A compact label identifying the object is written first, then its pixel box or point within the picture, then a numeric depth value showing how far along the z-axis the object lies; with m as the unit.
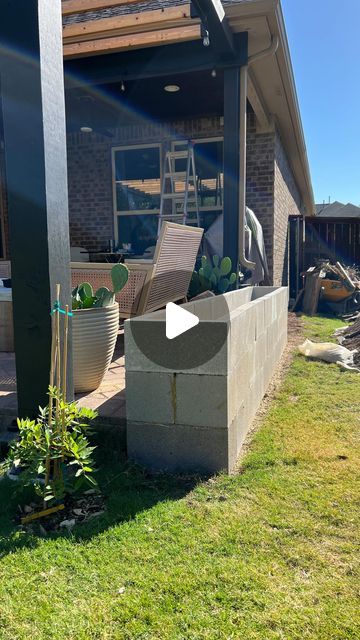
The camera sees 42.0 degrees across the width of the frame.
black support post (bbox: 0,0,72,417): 2.03
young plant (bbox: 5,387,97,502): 1.89
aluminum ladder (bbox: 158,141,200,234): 7.21
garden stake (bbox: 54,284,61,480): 1.95
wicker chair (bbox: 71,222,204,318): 3.77
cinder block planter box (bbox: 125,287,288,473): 2.19
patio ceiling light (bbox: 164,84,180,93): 6.20
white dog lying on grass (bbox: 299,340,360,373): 4.70
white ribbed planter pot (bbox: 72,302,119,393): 2.64
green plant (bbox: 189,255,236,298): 5.09
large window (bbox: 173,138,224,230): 7.43
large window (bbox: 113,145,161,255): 7.91
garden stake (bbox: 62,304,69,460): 2.13
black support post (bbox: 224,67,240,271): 5.09
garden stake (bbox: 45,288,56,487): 1.93
